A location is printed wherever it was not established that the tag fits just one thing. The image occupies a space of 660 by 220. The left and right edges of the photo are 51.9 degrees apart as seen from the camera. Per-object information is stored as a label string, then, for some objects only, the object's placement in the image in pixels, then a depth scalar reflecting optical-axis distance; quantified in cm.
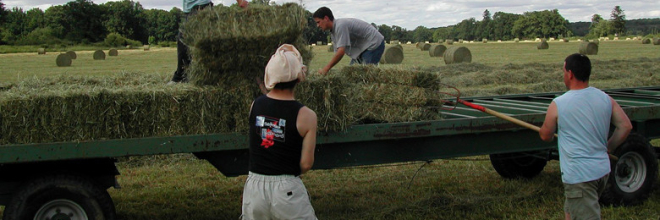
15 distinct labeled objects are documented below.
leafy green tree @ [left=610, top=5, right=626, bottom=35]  12256
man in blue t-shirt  431
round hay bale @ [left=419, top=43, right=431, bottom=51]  4547
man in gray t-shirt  739
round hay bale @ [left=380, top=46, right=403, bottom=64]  2808
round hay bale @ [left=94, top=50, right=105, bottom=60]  3888
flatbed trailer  468
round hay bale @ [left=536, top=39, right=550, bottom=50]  4750
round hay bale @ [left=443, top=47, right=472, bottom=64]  2745
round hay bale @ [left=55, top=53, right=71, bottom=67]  3225
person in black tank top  359
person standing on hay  628
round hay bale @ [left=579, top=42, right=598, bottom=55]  3612
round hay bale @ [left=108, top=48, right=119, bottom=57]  4526
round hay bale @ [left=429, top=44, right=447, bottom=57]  3566
